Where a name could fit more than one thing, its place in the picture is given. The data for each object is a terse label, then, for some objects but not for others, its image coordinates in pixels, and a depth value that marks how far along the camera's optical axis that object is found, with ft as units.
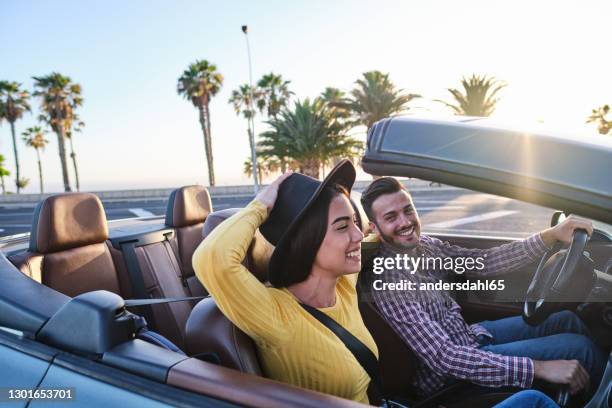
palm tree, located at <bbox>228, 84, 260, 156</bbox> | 139.23
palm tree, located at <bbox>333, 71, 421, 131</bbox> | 85.25
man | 6.39
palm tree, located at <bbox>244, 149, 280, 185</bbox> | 94.32
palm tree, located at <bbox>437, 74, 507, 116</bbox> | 92.63
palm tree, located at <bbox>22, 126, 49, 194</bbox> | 158.81
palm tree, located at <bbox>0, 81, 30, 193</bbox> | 129.59
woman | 5.33
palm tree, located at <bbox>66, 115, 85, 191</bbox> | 137.59
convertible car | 3.70
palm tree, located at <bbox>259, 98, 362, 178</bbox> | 79.30
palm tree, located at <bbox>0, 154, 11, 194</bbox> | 147.27
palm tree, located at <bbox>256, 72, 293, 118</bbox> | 134.21
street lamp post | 87.35
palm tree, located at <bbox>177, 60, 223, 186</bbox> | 113.91
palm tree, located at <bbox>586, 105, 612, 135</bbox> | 149.26
